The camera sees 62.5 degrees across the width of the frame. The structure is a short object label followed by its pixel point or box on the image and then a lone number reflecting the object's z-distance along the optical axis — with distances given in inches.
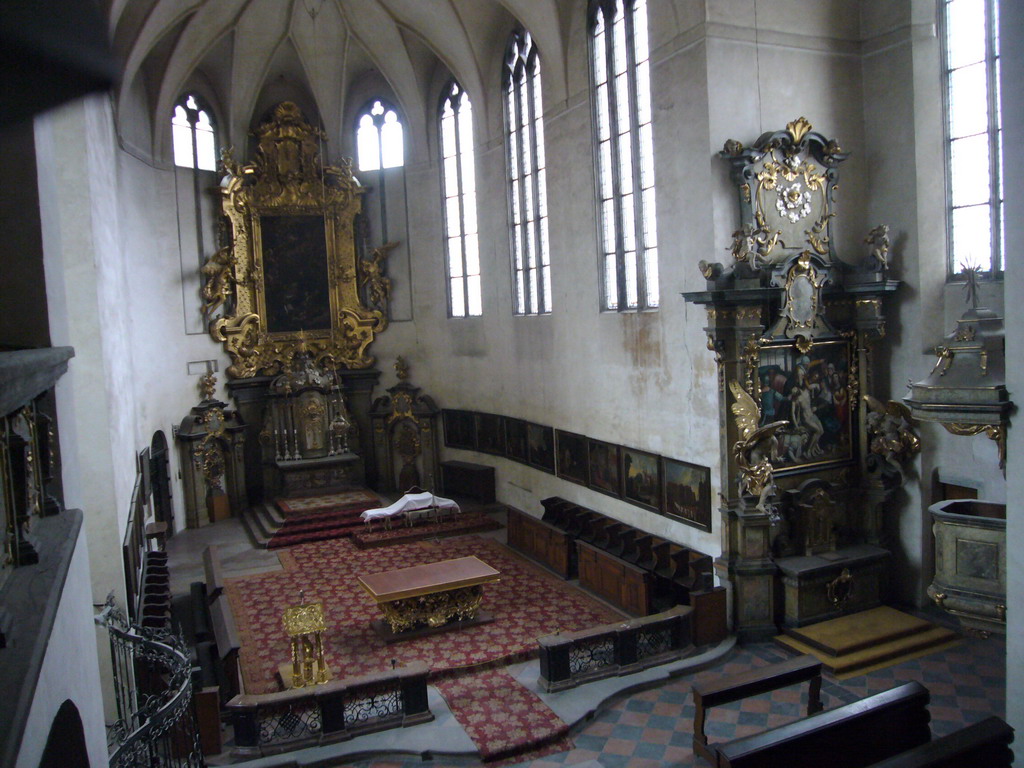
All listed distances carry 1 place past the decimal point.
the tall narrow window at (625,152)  527.2
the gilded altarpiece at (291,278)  773.9
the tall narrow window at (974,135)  453.7
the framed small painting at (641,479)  522.0
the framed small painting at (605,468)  560.7
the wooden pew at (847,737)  270.8
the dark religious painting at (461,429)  762.8
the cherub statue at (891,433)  466.0
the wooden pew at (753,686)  332.5
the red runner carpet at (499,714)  354.9
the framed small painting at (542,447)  644.1
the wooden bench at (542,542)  558.9
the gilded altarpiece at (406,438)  794.8
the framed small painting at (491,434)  721.6
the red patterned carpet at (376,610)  442.0
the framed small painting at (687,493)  479.8
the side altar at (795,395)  451.8
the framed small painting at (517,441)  684.1
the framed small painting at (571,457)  600.7
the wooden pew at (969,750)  238.7
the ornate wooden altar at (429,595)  458.9
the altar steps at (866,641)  421.1
